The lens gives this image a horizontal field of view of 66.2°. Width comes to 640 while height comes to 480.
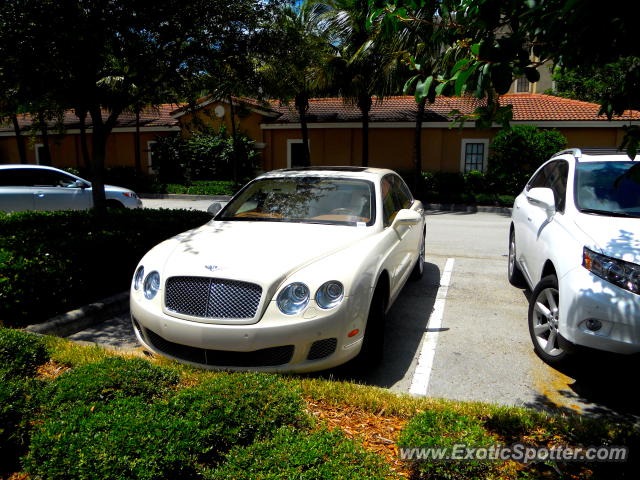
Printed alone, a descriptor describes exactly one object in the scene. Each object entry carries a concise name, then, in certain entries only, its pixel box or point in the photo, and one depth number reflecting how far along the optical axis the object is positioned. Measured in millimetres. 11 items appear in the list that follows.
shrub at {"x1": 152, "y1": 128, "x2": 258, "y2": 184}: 24125
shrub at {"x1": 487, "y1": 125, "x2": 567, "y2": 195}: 18125
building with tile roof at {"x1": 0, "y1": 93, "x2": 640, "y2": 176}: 20641
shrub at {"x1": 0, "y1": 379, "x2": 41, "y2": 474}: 2627
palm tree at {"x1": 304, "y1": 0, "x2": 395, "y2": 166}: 16891
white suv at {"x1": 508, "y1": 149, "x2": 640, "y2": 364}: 3344
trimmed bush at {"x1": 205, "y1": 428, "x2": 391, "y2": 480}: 2197
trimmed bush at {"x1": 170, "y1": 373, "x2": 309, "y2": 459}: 2619
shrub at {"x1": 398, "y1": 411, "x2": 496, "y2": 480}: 2316
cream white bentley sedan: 3482
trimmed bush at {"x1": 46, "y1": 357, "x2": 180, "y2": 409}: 2838
